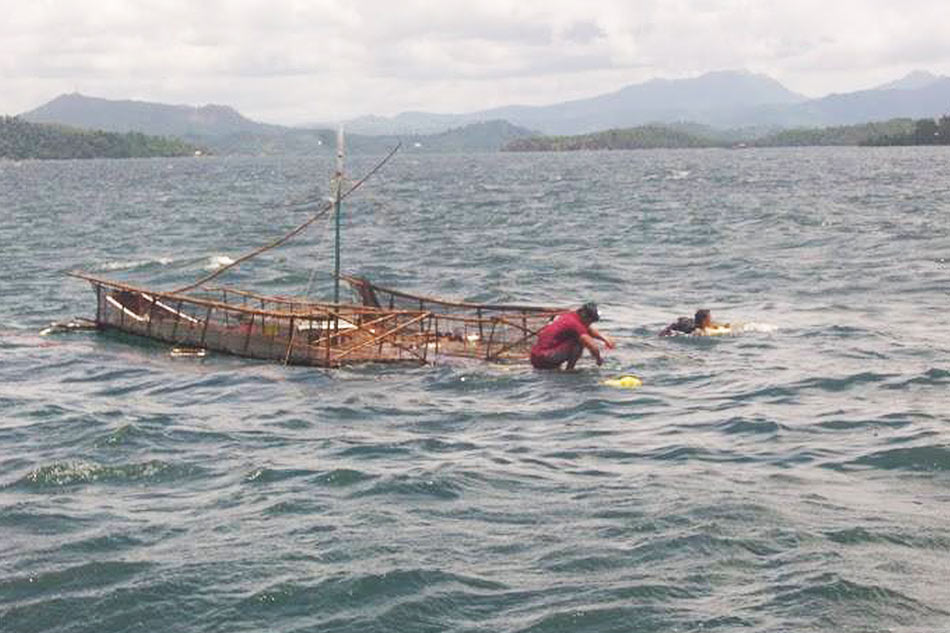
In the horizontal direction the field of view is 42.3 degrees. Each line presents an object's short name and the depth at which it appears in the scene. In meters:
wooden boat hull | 28.81
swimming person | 31.31
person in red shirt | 26.88
